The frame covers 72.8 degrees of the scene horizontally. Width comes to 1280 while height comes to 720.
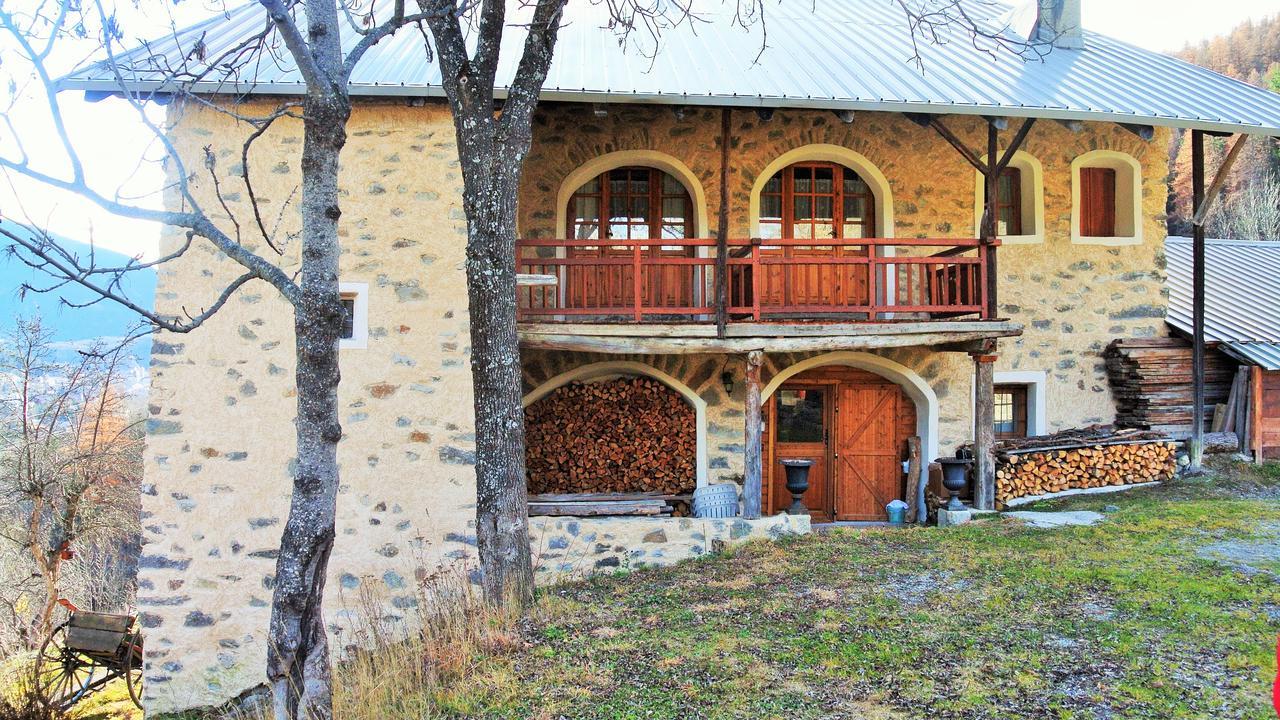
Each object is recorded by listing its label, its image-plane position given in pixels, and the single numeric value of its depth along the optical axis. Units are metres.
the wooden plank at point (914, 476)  10.96
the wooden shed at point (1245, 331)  11.24
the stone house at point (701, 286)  8.22
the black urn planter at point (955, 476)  9.84
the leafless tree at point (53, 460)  12.39
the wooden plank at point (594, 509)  9.23
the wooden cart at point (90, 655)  10.45
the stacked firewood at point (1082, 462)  10.52
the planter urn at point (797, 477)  9.68
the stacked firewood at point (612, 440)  10.40
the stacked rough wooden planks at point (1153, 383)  11.00
